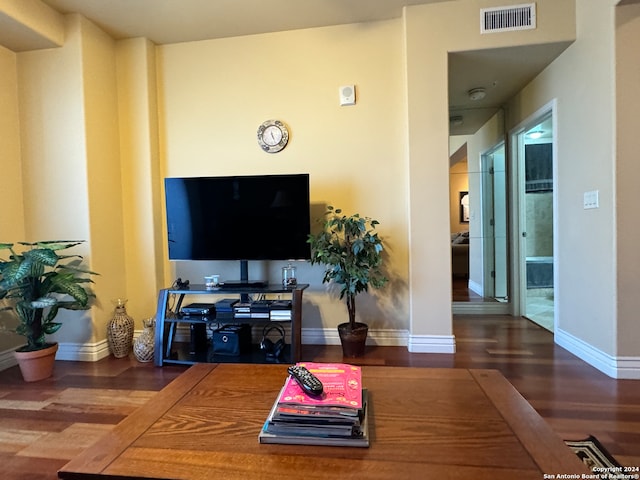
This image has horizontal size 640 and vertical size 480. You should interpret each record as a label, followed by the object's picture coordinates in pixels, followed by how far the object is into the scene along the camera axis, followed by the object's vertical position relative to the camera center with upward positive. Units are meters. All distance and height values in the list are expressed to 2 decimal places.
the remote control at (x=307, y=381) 0.99 -0.45
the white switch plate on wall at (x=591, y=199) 2.41 +0.14
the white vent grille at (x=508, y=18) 2.61 +1.52
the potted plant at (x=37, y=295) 2.29 -0.40
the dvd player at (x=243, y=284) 2.74 -0.43
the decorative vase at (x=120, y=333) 2.84 -0.80
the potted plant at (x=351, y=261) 2.64 -0.26
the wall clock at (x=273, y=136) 3.04 +0.81
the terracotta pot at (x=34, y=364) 2.42 -0.88
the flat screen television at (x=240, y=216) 2.77 +0.11
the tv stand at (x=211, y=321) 2.58 -0.68
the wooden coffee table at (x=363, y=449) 0.79 -0.55
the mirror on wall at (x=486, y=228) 4.16 -0.07
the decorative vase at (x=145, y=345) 2.75 -0.87
